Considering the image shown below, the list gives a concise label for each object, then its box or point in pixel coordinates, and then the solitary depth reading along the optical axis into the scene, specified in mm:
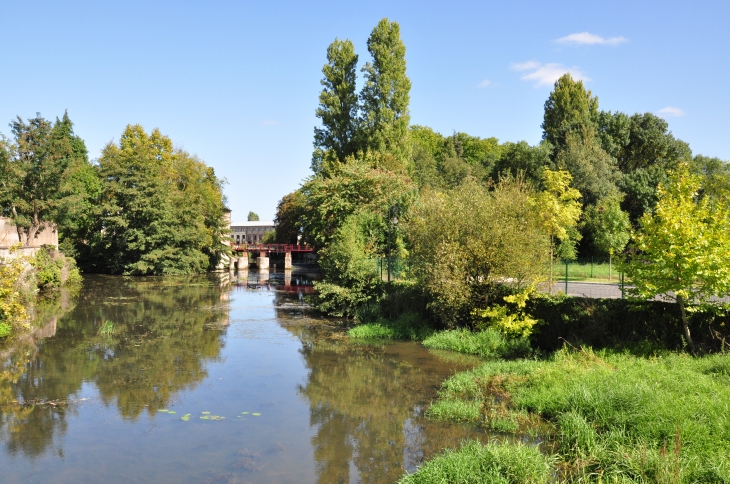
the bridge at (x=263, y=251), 61375
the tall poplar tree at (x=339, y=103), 45062
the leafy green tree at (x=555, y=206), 24578
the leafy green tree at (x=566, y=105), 54625
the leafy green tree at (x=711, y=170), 22281
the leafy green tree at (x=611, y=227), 30394
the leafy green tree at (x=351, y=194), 30312
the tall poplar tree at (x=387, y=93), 42406
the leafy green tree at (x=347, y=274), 24422
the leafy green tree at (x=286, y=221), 64812
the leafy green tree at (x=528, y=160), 44438
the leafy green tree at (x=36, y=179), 34812
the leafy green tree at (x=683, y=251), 12719
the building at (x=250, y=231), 117312
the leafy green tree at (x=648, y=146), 46469
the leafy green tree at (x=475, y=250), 17844
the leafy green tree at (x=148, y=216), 45594
